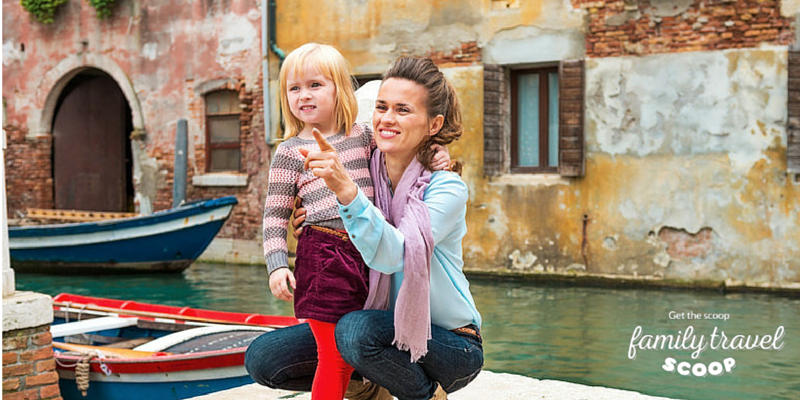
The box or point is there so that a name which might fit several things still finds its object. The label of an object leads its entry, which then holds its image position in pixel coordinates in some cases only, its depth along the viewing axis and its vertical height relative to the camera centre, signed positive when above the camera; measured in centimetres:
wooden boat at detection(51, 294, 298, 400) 541 -111
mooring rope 562 -119
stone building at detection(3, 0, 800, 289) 1086 +55
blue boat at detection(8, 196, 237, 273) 1312 -106
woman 250 -31
